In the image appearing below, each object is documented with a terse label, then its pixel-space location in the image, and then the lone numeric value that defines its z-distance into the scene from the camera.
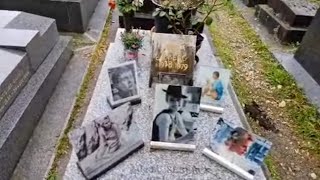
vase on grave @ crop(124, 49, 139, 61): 1.90
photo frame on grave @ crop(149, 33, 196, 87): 1.59
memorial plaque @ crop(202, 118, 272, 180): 1.21
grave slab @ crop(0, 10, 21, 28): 2.07
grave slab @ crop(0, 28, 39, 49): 1.81
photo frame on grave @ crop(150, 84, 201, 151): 1.31
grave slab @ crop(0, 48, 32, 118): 1.58
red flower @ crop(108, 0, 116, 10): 2.10
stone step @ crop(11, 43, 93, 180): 1.55
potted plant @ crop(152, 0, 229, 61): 1.78
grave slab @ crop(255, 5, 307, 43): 2.67
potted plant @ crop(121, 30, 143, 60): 1.86
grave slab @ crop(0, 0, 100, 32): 2.61
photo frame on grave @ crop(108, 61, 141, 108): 1.52
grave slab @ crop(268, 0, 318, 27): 2.62
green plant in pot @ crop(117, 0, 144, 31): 2.01
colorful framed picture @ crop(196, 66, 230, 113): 1.51
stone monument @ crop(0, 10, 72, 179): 1.55
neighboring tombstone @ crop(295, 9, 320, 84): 2.25
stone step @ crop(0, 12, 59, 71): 1.83
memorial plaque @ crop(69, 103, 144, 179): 1.20
